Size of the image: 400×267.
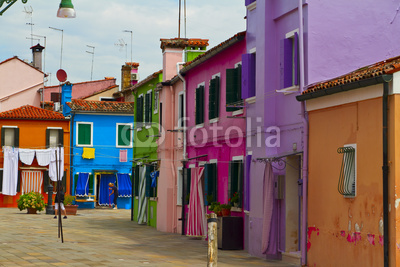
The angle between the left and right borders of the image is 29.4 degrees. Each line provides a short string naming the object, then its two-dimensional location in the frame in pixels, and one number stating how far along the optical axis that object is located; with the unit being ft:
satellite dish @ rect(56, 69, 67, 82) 167.08
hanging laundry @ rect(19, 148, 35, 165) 148.05
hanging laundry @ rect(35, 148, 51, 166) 149.38
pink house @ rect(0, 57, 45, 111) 169.87
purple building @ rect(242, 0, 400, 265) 52.70
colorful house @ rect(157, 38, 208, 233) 89.40
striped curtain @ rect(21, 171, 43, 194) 149.07
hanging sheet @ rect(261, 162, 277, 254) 56.75
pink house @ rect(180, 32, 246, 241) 67.87
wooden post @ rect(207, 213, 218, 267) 33.35
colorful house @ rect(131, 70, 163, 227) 99.60
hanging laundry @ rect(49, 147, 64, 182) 148.66
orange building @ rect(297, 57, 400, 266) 40.42
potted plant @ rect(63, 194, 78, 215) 121.70
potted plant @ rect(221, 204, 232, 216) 67.13
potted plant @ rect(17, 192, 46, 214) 123.34
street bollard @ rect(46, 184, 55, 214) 124.36
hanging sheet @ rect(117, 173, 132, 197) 152.76
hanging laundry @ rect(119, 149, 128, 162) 156.15
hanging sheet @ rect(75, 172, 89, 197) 150.71
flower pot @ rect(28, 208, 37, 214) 123.90
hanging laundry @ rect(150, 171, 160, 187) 97.44
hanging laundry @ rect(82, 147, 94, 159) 153.48
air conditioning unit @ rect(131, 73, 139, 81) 153.22
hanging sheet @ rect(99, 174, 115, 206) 153.89
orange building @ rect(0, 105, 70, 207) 148.77
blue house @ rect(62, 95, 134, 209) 152.97
